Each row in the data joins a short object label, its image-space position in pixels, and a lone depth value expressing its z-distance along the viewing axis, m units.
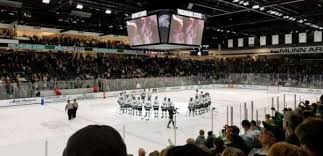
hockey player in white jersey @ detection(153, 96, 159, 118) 15.50
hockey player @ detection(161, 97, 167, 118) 15.09
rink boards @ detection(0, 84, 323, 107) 21.11
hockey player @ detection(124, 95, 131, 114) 16.34
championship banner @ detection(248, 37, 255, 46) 35.06
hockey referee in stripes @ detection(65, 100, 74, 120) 15.05
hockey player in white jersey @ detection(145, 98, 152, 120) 15.47
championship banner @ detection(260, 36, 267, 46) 33.56
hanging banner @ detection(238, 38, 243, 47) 36.91
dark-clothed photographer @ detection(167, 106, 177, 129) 9.73
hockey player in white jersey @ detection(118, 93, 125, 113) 16.70
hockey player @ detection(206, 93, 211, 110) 17.07
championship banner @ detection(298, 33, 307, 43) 30.14
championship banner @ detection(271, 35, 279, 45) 32.56
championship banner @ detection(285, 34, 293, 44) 31.20
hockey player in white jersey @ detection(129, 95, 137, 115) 16.06
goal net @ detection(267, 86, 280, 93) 29.57
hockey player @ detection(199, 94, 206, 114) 16.22
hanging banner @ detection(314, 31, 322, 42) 29.67
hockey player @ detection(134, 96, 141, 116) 15.96
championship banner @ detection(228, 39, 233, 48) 38.34
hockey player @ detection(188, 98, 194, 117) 15.59
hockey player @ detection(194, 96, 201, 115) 15.77
